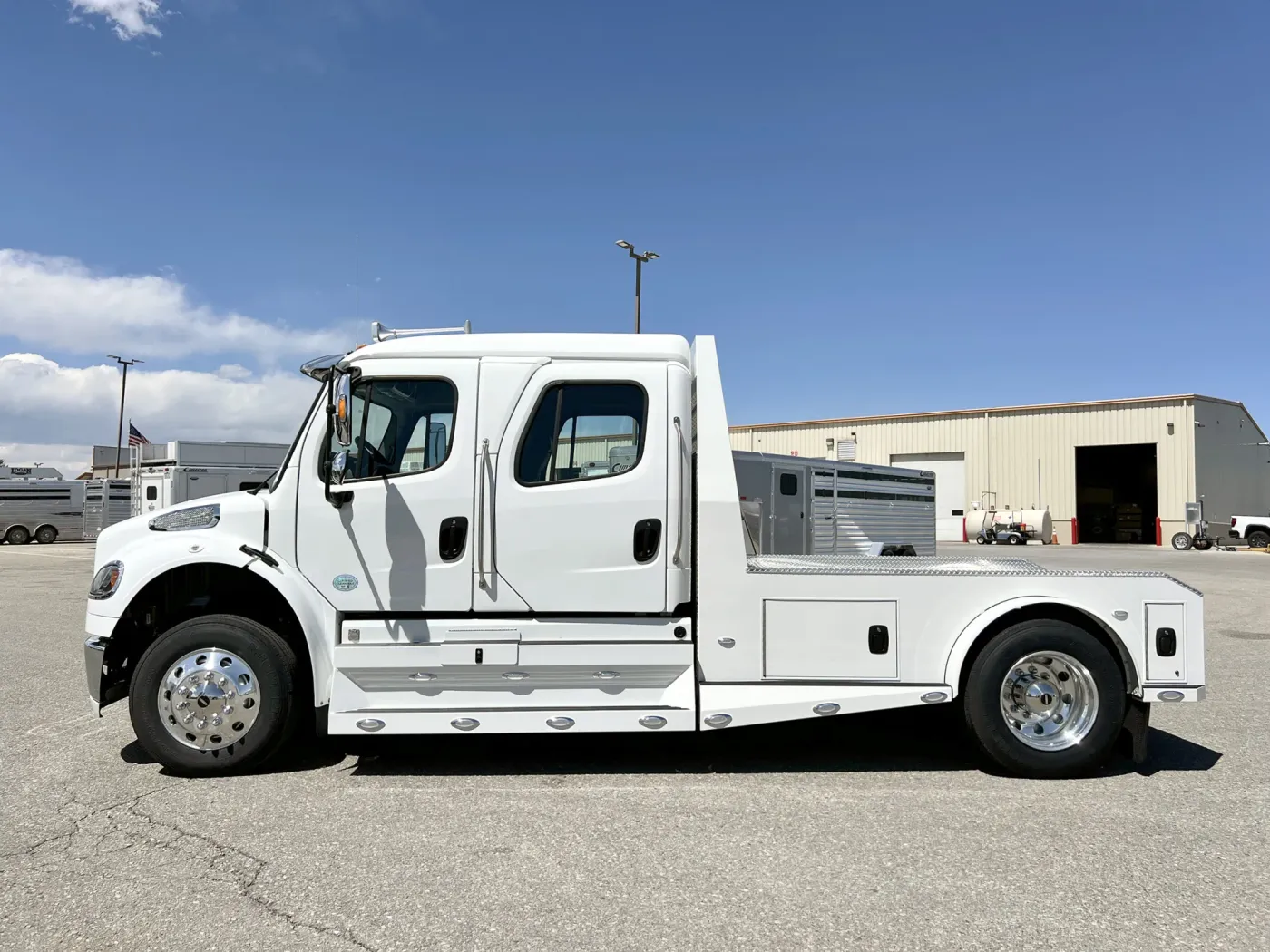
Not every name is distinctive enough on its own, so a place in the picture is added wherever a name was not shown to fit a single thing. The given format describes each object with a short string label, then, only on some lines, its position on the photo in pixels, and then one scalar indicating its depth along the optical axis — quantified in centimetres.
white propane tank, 3666
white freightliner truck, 476
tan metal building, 3609
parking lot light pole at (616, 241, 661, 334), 2186
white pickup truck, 3384
